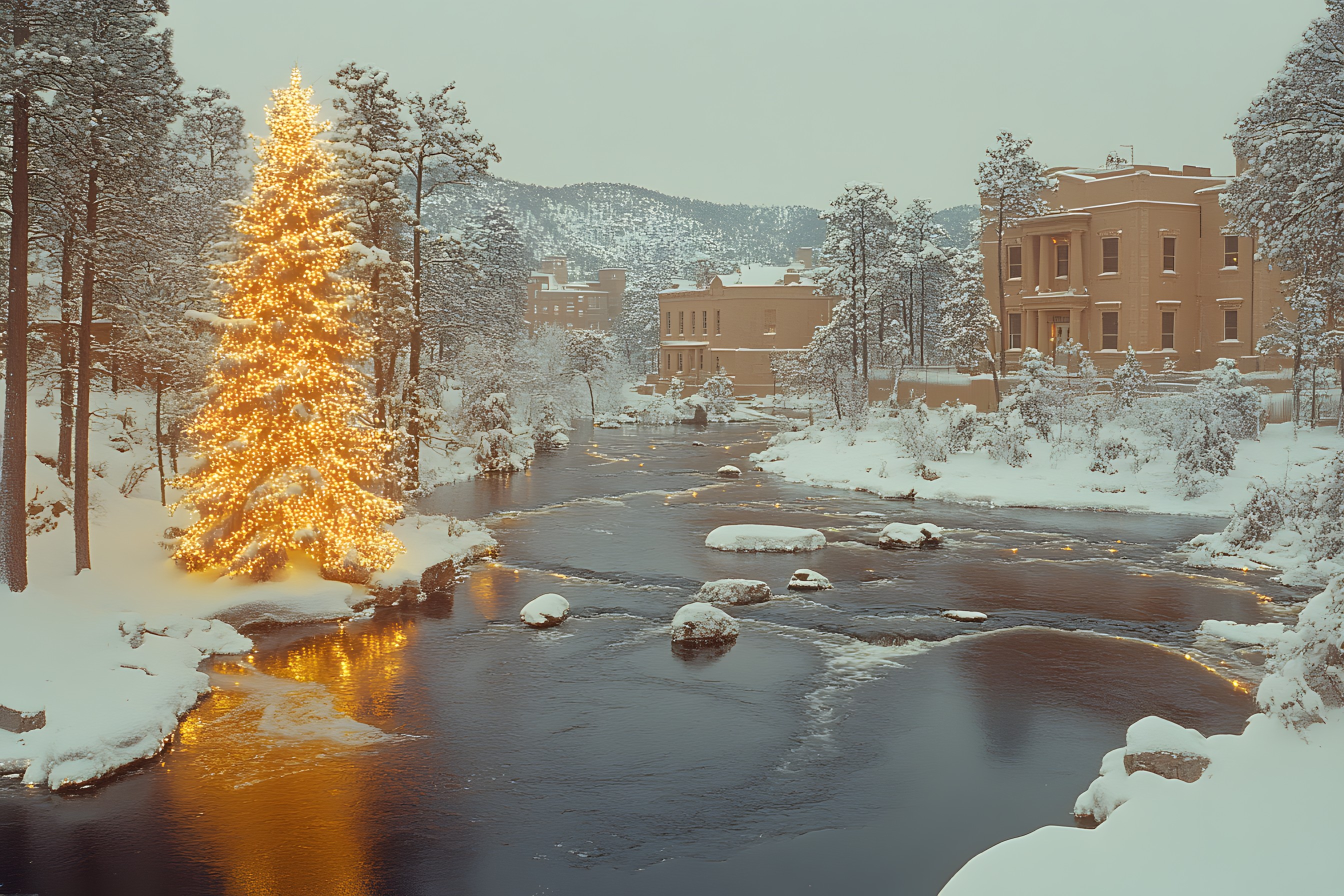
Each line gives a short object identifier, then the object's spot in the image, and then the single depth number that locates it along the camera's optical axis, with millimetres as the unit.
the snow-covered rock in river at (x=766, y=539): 27250
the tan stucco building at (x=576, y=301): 138875
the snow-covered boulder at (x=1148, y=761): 10461
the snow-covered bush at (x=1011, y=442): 38781
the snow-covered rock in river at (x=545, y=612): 20156
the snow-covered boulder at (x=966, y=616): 20266
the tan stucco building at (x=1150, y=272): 50281
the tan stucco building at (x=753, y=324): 87250
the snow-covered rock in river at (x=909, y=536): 27453
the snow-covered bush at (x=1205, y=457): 32719
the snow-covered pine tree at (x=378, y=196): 29484
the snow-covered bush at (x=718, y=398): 74562
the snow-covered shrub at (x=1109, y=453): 36469
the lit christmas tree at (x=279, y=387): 20906
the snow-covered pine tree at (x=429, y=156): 33562
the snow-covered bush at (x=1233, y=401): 35969
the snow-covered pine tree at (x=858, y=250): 56469
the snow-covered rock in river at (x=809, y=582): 22938
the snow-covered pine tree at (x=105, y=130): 17375
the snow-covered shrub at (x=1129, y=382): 42406
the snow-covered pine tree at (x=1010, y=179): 47156
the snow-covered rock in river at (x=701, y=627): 19016
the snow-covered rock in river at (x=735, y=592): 21812
